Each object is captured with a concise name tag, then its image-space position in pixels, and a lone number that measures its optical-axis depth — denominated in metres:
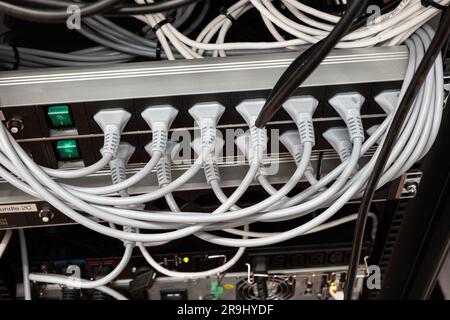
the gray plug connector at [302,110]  0.56
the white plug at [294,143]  0.59
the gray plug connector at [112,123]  0.55
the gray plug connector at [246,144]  0.58
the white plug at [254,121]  0.55
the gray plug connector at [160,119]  0.55
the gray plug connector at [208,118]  0.55
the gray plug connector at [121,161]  0.58
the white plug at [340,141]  0.58
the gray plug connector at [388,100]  0.57
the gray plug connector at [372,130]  0.60
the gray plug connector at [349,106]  0.56
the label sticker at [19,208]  0.63
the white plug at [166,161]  0.57
